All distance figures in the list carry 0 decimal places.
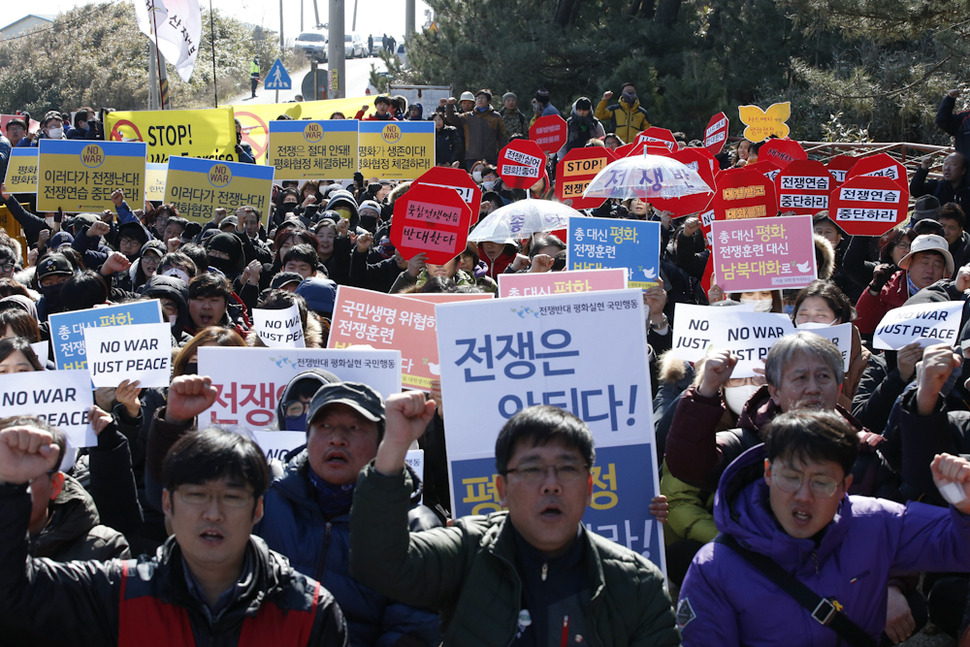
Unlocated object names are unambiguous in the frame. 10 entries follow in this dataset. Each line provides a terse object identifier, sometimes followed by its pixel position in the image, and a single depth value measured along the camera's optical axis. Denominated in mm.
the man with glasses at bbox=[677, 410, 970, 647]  2773
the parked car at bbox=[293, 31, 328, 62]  54656
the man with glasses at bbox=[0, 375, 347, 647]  2400
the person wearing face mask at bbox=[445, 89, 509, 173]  15641
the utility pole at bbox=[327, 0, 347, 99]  20812
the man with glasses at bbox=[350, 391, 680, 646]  2342
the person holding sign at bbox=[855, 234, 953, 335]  6324
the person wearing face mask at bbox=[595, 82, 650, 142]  15867
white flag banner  16109
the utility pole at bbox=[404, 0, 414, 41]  30328
